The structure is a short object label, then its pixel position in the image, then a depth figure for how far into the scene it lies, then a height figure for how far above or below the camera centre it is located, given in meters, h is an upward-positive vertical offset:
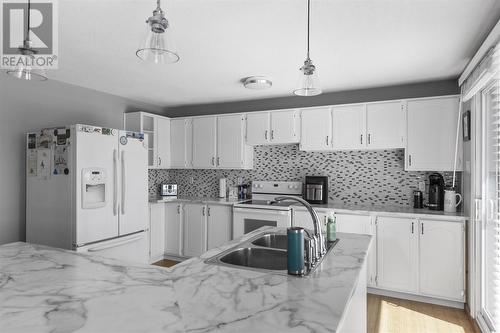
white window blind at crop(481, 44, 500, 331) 2.32 -0.30
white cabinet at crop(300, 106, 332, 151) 3.86 +0.46
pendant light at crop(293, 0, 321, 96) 1.84 +0.52
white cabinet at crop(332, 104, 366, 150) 3.69 +0.47
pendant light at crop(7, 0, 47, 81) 1.62 +0.56
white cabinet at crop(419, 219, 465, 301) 3.06 -0.93
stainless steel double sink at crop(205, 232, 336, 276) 1.86 -0.55
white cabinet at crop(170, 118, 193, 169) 4.77 +0.34
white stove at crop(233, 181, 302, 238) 3.85 -0.57
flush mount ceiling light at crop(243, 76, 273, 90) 3.37 +0.90
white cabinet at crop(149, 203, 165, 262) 4.43 -0.95
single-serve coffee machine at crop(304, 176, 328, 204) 3.94 -0.31
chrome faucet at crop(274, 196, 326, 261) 1.63 -0.39
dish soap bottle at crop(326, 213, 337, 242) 2.06 -0.42
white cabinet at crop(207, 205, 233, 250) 4.19 -0.80
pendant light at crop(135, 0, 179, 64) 1.26 +0.52
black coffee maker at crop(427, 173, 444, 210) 3.43 -0.29
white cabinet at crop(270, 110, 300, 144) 4.06 +0.51
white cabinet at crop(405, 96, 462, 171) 3.29 +0.35
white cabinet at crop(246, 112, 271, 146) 4.23 +0.51
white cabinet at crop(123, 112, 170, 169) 4.42 +0.50
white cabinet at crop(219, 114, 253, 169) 4.41 +0.32
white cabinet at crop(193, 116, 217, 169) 4.59 +0.36
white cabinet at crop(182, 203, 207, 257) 4.34 -0.90
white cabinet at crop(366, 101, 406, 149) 3.52 +0.47
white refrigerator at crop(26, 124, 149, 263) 2.88 -0.25
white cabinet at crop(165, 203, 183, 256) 4.52 -0.92
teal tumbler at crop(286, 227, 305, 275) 1.37 -0.38
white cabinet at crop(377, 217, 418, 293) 3.24 -0.92
